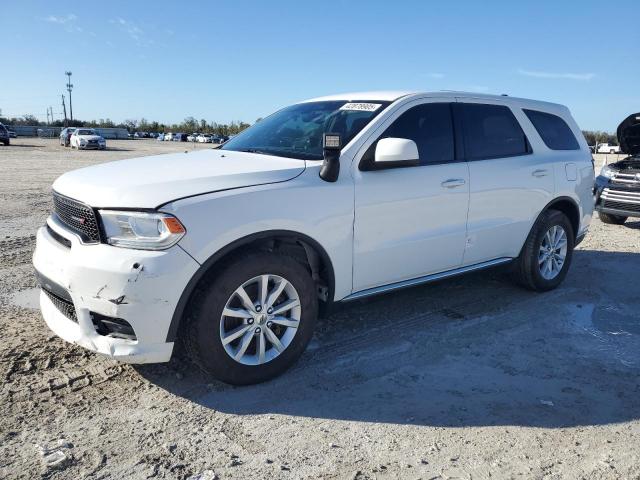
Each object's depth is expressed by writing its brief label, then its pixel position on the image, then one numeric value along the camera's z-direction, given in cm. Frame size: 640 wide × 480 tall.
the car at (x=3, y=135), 3802
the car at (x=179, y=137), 8831
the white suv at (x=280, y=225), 291
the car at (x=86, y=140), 3772
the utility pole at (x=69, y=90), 10281
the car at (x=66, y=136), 4341
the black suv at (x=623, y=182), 897
